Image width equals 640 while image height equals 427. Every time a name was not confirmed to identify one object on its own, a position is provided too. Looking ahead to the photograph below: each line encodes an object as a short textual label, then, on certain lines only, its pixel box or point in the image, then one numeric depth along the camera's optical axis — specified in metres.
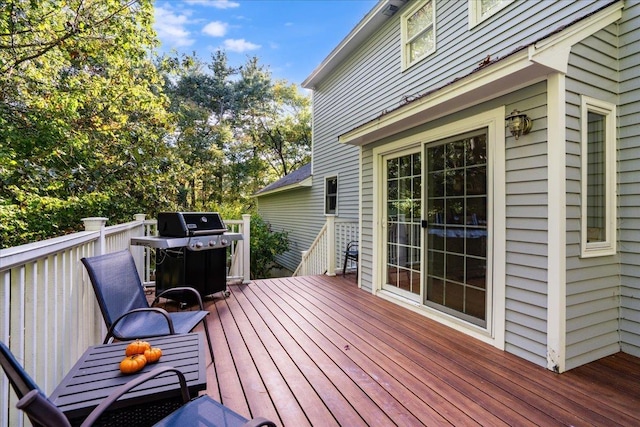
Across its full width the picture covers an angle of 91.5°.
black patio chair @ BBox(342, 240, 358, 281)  6.36
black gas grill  4.01
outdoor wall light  2.77
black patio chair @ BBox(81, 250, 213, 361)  2.27
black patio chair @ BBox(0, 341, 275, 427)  0.94
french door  3.26
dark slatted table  1.36
